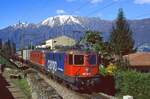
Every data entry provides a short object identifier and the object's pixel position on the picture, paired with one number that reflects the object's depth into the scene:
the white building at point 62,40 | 64.95
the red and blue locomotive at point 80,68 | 15.59
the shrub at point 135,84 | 14.58
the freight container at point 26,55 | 37.62
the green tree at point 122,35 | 47.54
